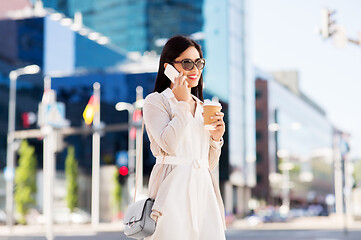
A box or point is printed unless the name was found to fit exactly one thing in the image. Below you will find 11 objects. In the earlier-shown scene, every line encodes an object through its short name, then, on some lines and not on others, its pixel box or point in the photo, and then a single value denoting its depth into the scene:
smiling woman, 3.76
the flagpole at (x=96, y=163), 51.14
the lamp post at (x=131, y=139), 49.78
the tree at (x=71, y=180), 55.47
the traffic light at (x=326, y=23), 17.06
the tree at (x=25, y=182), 49.25
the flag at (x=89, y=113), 39.82
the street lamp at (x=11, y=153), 38.03
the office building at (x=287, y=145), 93.19
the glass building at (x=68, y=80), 56.72
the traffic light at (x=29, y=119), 48.46
